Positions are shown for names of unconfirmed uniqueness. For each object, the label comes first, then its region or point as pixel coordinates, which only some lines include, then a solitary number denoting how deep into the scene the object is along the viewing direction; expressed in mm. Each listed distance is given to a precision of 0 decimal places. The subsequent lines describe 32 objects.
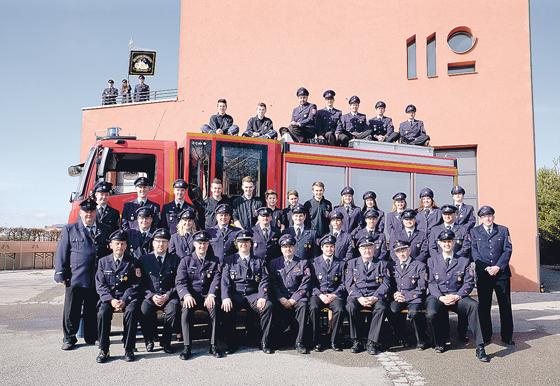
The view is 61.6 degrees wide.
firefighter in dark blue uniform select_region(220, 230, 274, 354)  5250
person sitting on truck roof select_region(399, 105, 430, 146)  8514
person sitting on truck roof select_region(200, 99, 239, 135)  7711
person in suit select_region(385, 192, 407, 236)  6512
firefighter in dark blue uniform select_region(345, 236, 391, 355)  5312
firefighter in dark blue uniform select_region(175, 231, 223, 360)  5039
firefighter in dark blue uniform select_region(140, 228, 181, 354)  5117
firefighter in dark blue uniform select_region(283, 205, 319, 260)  6082
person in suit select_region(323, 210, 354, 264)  6145
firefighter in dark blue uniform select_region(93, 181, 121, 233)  5752
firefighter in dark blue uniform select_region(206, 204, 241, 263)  5801
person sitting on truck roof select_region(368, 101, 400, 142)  8688
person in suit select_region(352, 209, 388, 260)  6232
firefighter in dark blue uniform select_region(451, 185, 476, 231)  6562
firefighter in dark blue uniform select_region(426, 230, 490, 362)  5289
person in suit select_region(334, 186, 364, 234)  6629
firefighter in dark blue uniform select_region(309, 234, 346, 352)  5355
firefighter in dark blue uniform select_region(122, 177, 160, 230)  5930
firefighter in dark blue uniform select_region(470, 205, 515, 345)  5812
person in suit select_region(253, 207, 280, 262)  5946
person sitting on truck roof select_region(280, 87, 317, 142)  7598
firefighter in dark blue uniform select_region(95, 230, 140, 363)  4871
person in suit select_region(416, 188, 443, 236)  6625
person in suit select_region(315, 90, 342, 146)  8211
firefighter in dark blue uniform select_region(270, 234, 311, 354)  5457
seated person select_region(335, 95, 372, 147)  8156
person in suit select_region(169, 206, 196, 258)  5645
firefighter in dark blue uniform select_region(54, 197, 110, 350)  5242
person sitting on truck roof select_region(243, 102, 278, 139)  7925
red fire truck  6547
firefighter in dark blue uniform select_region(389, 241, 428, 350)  5441
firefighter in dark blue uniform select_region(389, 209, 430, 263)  6137
